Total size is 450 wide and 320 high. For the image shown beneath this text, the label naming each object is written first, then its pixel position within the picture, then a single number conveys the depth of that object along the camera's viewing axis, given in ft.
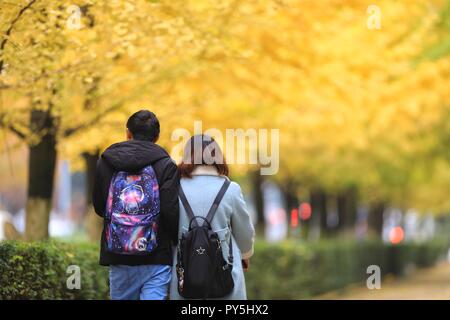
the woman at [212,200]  44.09
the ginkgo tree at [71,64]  62.13
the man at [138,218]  43.55
